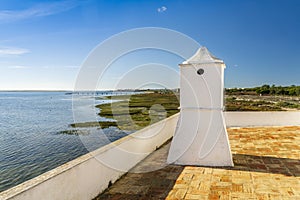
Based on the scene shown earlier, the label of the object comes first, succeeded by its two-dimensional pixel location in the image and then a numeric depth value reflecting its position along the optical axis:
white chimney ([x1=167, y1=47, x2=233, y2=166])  4.02
